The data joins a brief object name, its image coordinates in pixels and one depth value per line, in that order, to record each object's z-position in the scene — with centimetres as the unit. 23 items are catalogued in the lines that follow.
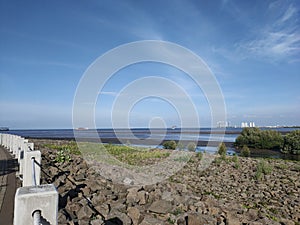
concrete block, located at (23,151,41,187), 495
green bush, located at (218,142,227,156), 2015
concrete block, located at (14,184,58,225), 199
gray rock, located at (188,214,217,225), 516
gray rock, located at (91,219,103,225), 474
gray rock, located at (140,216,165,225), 504
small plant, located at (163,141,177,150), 2585
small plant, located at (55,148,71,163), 1053
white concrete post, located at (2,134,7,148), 1633
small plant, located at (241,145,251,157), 2469
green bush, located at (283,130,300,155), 2943
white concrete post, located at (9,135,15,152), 1271
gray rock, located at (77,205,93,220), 505
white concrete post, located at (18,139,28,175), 682
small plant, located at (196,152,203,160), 1676
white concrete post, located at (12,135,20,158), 1030
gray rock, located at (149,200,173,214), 573
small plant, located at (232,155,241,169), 1475
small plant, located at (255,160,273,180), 1272
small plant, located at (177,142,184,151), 2487
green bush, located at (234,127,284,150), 3533
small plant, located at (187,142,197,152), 2198
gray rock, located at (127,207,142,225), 517
